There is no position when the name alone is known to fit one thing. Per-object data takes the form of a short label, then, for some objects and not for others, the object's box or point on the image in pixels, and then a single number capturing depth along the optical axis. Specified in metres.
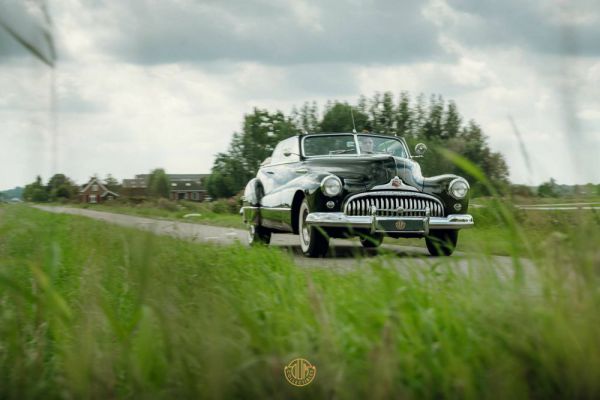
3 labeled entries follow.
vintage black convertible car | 8.61
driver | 10.30
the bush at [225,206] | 25.35
